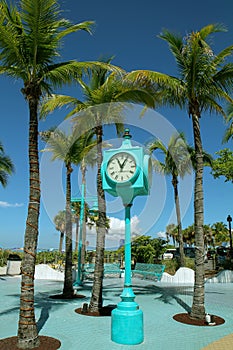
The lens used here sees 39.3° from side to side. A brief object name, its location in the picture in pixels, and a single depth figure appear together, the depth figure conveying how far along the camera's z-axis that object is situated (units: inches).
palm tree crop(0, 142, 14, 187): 794.2
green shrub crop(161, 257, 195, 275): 900.0
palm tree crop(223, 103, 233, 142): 667.1
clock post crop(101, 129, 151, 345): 255.9
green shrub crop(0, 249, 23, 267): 1102.7
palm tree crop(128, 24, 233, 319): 347.9
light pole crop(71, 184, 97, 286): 691.1
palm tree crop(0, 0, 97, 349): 240.5
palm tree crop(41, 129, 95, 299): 479.5
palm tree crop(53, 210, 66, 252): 1770.4
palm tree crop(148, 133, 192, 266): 849.5
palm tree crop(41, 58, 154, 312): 372.2
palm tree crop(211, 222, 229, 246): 2568.9
